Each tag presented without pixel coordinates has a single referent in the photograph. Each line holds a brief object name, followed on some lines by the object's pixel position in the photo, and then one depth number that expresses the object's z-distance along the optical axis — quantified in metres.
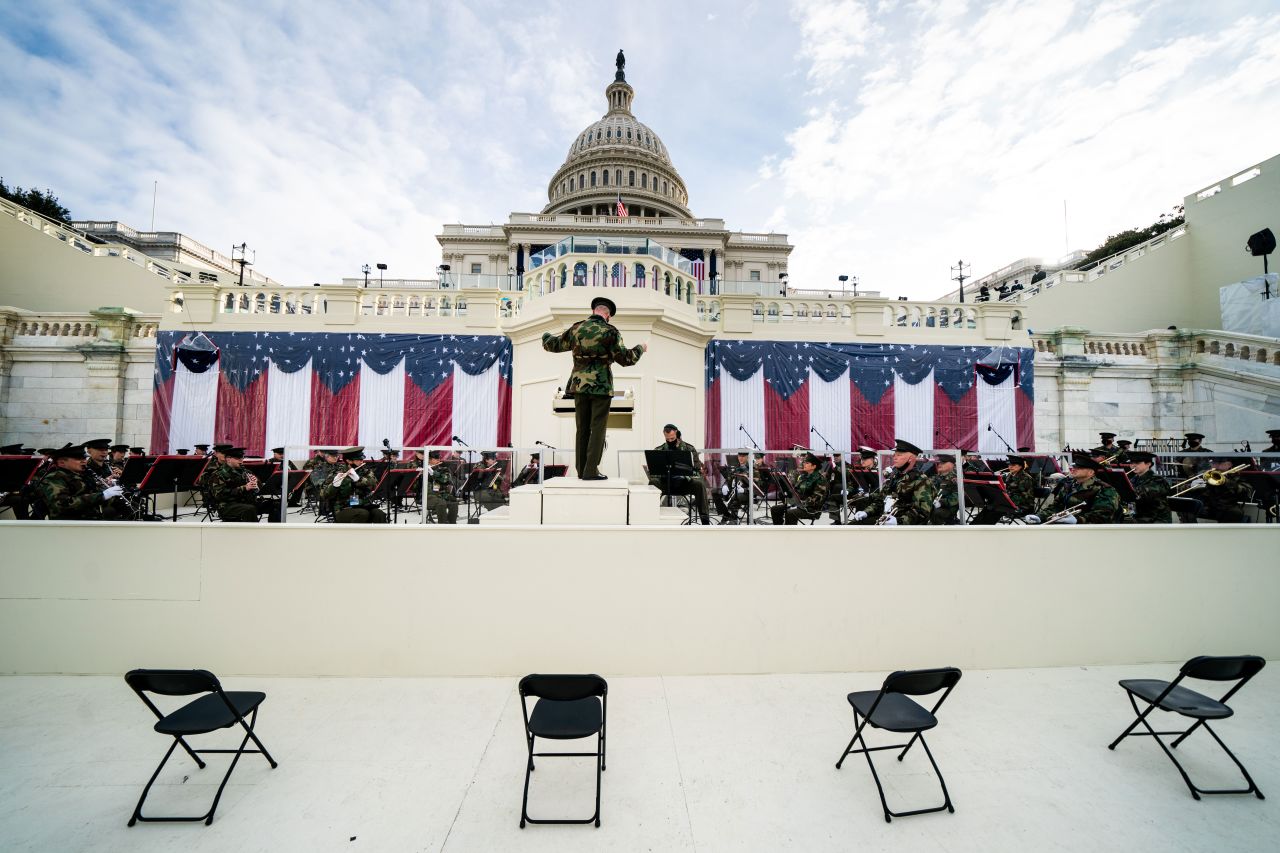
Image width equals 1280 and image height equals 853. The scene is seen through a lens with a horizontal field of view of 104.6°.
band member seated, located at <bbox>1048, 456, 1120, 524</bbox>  5.86
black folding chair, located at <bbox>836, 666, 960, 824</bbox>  2.74
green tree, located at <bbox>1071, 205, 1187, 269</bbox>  35.38
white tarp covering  17.39
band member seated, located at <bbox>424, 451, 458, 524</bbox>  7.23
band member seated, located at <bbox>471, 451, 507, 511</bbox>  7.48
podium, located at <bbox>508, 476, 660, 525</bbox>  5.16
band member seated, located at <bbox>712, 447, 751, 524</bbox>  7.29
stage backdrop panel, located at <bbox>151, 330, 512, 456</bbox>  12.98
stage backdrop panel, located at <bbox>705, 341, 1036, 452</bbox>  13.34
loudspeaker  18.17
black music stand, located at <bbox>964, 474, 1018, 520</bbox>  6.54
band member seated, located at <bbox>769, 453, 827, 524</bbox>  7.72
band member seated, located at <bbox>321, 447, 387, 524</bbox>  6.77
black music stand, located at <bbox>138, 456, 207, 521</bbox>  7.29
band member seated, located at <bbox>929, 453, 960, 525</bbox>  6.66
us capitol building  10.56
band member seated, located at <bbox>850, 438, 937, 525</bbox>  5.88
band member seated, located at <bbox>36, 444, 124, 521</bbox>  6.21
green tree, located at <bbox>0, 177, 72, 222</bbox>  31.22
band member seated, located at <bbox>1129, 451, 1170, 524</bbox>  6.87
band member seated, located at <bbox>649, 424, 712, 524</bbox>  6.46
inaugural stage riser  4.38
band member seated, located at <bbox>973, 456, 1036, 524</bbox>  7.89
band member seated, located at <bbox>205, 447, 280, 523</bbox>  7.19
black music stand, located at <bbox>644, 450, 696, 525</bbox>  6.65
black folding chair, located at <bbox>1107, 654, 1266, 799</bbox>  2.84
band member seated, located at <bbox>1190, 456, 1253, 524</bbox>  6.74
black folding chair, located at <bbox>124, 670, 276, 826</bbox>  2.63
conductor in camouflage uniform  5.52
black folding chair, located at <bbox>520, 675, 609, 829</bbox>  2.61
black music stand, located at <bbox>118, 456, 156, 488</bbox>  7.93
